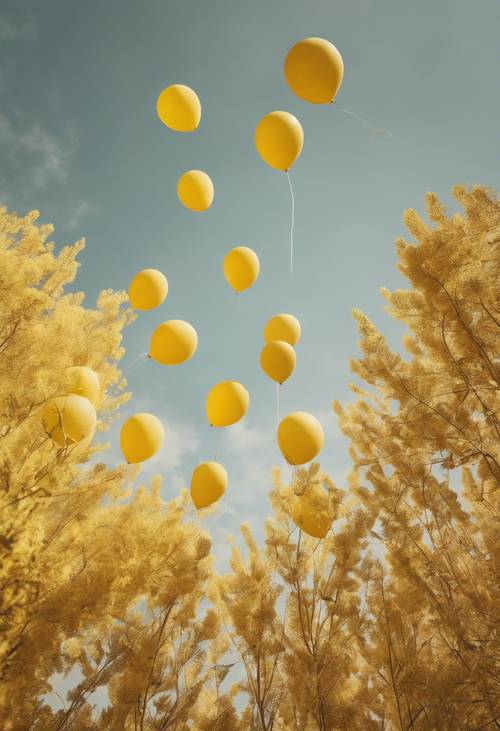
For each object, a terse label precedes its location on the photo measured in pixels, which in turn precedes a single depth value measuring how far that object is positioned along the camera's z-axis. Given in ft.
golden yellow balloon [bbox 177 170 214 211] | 13.20
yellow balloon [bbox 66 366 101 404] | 8.18
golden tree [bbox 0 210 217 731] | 6.68
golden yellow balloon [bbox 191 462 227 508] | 11.57
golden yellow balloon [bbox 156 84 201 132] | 12.34
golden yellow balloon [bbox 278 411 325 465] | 11.18
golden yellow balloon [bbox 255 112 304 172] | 11.30
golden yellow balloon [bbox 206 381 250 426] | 12.48
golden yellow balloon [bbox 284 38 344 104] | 9.95
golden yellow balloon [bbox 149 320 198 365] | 12.12
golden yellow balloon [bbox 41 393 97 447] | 7.82
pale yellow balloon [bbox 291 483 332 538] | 10.98
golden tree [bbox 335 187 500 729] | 7.88
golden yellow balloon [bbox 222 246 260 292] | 13.34
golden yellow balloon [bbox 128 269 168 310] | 12.52
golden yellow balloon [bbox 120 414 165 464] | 10.67
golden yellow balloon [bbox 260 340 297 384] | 12.35
